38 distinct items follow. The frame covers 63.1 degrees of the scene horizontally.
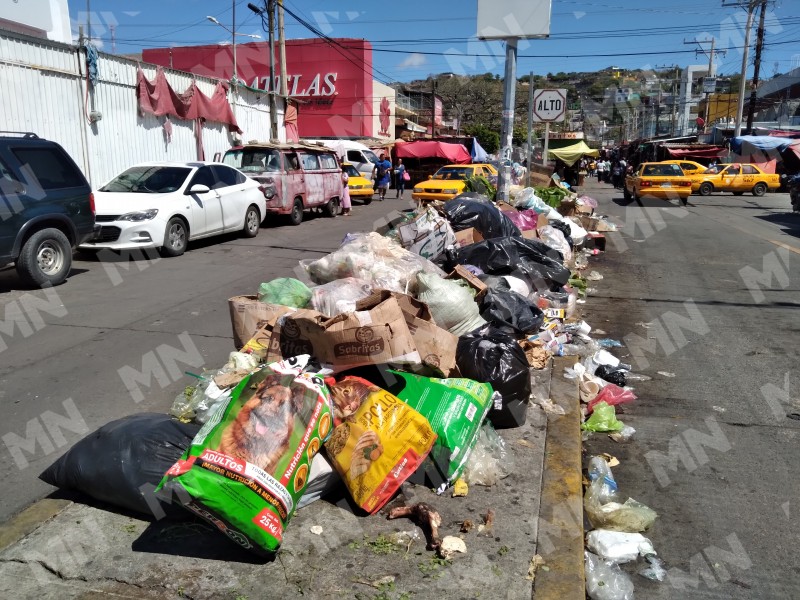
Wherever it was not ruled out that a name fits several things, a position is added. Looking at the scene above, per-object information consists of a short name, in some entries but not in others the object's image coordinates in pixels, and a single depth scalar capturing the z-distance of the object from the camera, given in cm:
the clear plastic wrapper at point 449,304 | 482
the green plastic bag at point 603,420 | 449
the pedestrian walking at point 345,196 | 1830
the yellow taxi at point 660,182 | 2386
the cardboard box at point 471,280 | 558
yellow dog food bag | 305
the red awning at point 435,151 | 3108
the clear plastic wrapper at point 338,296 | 449
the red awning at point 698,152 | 3800
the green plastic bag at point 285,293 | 496
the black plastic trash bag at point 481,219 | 838
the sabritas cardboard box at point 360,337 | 353
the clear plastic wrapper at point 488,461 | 343
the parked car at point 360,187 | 2178
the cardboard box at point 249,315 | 466
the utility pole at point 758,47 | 3702
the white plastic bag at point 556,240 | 932
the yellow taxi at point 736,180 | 2894
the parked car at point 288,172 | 1473
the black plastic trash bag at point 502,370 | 401
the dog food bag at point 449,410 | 331
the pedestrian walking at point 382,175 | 2588
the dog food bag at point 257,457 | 258
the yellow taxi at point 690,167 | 2944
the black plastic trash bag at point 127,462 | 301
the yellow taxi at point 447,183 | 1950
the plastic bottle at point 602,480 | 359
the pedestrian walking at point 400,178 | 2659
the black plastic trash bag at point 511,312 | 538
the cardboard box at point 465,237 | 785
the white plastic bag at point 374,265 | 533
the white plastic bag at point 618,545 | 308
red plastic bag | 492
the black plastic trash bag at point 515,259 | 685
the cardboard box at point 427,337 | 384
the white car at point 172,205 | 1024
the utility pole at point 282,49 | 2314
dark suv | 792
